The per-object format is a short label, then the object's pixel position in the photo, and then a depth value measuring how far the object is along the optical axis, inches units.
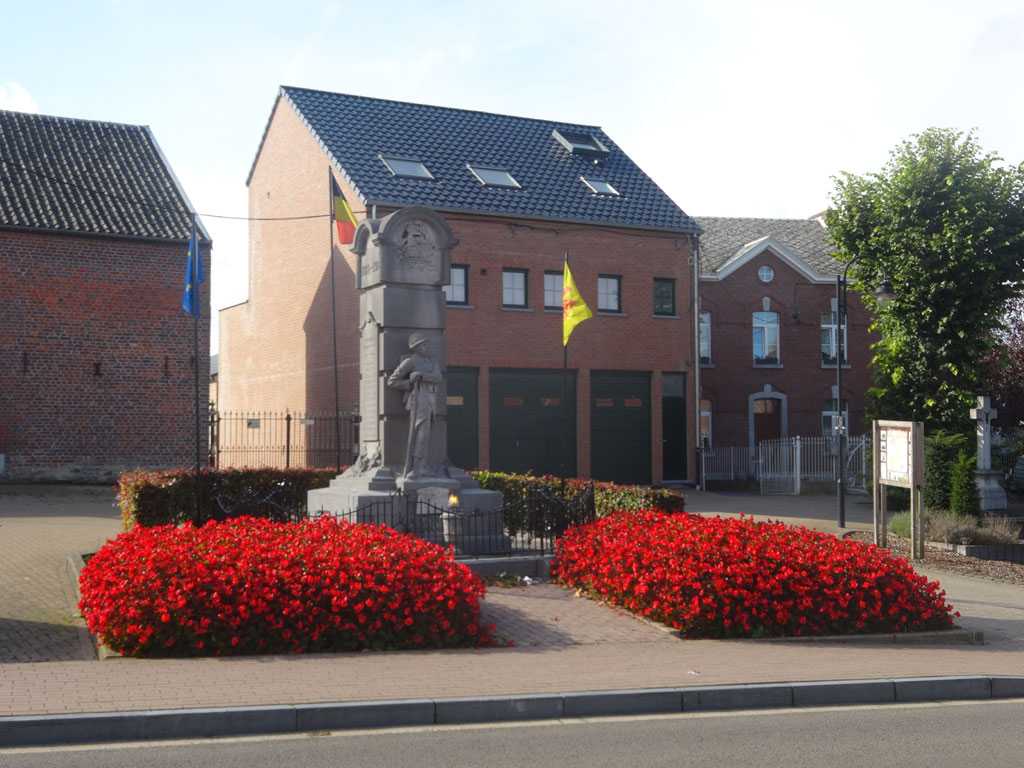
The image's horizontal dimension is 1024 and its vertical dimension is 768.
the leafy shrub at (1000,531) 731.4
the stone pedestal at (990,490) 931.3
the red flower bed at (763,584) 401.4
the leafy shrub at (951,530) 722.2
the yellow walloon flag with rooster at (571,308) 594.2
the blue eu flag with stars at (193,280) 603.2
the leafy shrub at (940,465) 818.8
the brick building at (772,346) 1294.3
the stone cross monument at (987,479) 919.0
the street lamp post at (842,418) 827.4
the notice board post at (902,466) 615.8
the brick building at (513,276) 1067.9
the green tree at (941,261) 960.9
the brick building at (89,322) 991.0
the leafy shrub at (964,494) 791.1
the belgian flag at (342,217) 729.0
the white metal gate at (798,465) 1149.7
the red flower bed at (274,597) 343.0
